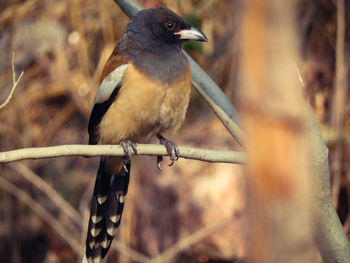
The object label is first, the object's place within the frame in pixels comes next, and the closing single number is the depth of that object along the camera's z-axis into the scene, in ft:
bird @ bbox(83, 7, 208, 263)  25.13
